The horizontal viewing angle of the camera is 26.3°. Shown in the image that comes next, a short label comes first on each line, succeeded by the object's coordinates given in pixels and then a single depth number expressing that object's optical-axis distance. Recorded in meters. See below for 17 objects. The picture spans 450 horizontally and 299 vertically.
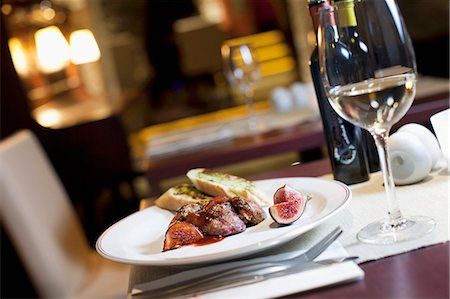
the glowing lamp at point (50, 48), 6.35
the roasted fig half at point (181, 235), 0.90
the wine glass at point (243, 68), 2.58
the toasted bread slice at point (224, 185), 1.00
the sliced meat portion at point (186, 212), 0.92
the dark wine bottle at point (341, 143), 1.09
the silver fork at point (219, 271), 0.81
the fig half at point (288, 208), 0.89
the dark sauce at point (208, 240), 0.89
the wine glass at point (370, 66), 0.81
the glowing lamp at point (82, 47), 7.76
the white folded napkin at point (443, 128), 0.98
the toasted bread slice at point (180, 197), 1.04
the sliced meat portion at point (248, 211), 0.92
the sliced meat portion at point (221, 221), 0.90
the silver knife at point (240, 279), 0.80
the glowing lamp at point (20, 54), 5.31
